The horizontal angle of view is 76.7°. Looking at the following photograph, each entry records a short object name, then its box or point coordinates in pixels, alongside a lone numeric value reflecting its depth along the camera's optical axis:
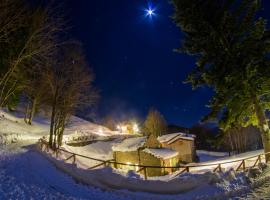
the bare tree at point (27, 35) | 9.53
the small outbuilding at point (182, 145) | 25.94
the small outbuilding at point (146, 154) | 19.00
